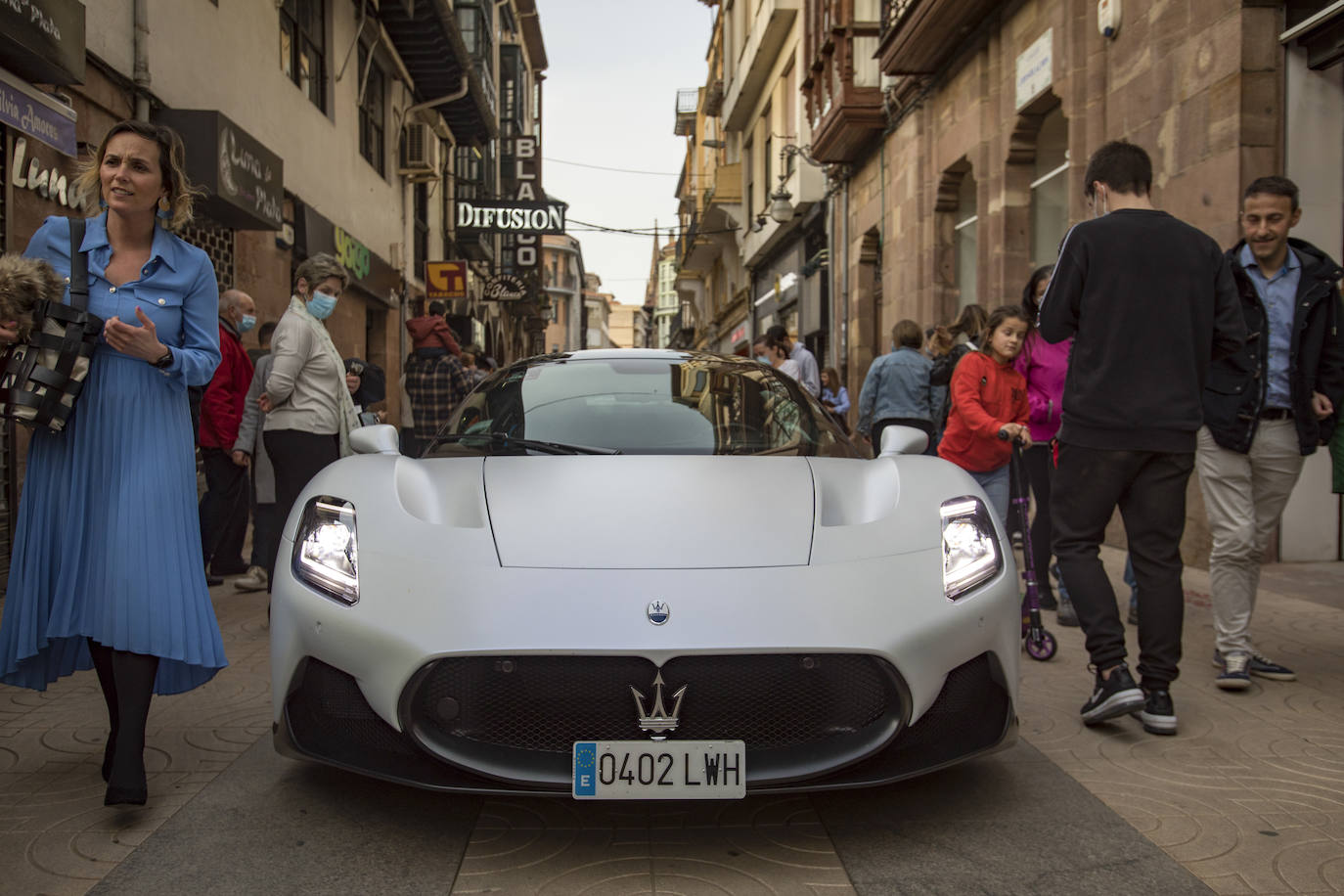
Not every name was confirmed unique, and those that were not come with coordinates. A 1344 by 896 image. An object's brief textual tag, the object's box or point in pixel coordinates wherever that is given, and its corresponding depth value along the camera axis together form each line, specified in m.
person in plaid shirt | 8.88
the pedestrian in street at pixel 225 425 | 6.52
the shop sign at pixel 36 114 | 6.08
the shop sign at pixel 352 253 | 14.27
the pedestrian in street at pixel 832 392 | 13.36
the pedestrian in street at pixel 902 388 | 8.00
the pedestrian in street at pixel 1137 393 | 3.67
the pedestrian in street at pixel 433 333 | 8.82
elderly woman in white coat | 5.56
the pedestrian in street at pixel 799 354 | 10.70
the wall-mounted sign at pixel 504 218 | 24.17
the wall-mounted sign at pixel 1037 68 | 9.99
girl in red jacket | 5.19
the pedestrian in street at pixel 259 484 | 5.99
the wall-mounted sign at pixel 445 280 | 21.36
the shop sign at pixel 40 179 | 6.47
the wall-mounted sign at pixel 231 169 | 8.52
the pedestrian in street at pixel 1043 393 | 5.75
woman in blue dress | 2.93
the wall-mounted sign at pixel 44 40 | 5.89
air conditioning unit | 19.41
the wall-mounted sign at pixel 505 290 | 29.09
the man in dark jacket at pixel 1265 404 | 4.25
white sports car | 2.49
